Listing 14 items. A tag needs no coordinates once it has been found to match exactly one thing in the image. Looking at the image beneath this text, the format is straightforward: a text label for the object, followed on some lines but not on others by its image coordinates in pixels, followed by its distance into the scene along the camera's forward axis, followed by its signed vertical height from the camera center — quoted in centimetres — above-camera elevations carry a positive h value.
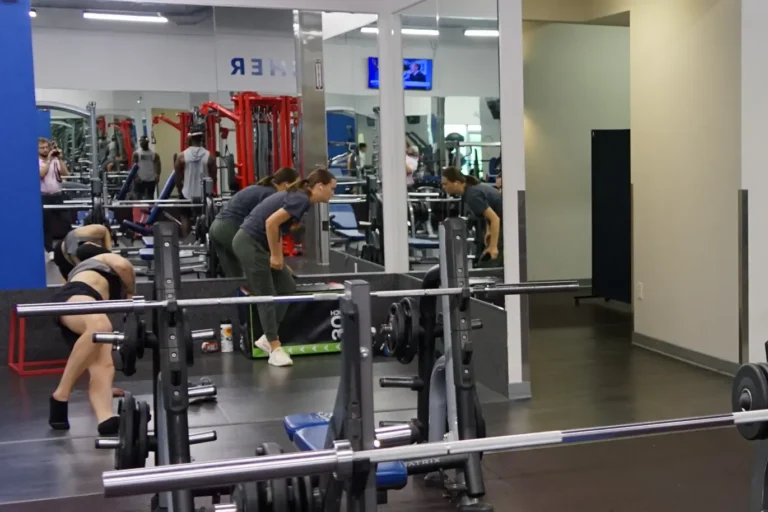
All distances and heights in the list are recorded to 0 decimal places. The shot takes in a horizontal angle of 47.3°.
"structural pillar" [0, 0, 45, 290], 643 +27
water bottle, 714 -119
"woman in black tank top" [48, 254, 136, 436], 482 -80
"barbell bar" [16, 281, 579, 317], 280 -41
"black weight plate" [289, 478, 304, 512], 245 -87
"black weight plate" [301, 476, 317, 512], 246 -87
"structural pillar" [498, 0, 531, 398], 544 -1
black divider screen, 858 -38
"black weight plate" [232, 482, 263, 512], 242 -86
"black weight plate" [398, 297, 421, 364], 379 -63
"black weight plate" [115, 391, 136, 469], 322 -90
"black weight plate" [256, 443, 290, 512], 242 -85
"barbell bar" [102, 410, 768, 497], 155 -54
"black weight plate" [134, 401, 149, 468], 325 -92
